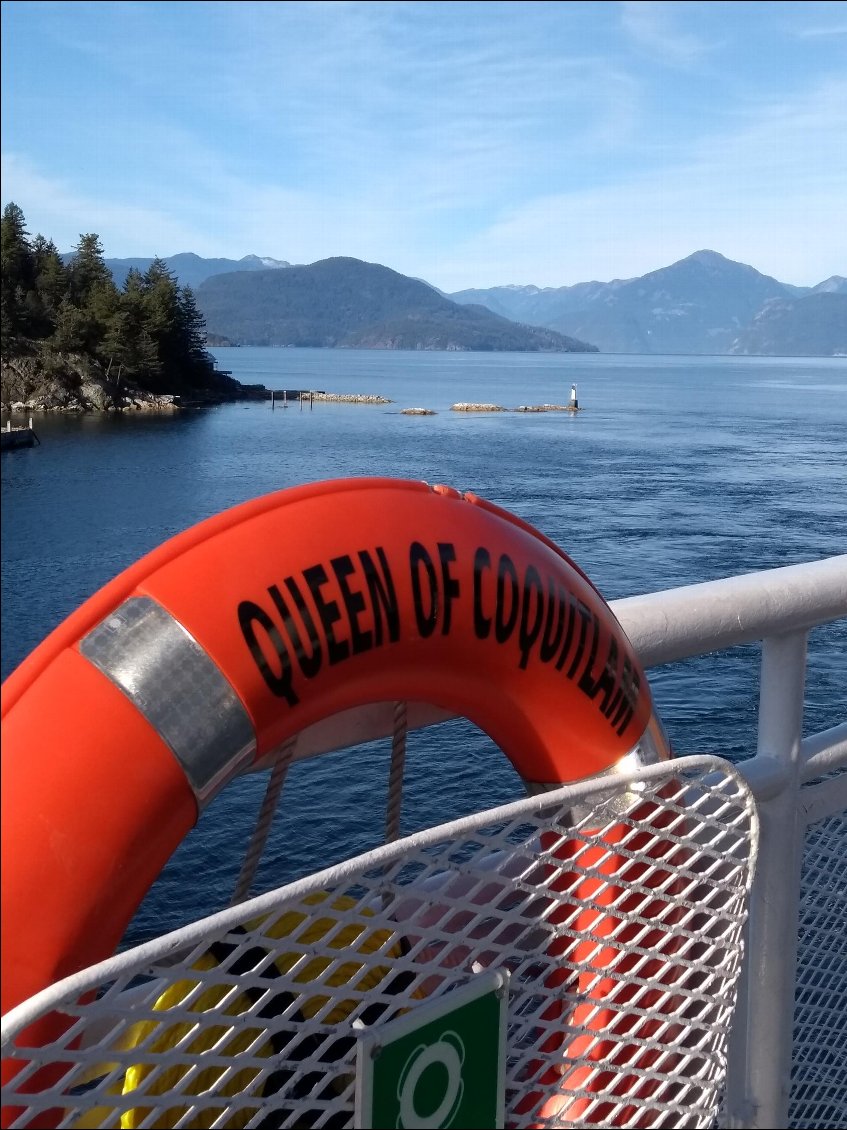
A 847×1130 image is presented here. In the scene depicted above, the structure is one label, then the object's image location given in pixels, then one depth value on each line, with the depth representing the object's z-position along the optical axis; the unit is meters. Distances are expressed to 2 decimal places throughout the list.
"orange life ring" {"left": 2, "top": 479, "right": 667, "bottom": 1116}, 0.91
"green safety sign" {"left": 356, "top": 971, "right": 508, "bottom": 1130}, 1.02
